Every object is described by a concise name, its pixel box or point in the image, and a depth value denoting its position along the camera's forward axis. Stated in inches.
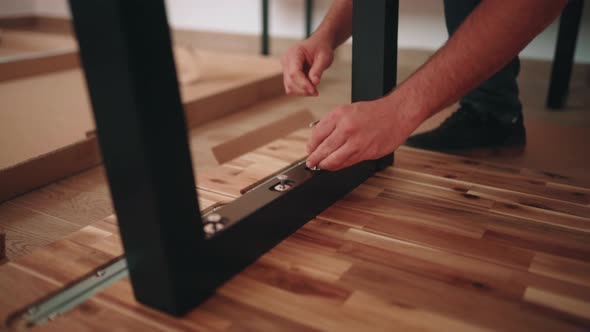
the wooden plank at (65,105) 39.0
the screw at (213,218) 21.2
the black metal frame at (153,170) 15.6
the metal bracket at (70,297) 19.9
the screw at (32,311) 20.2
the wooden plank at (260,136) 38.9
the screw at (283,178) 25.5
